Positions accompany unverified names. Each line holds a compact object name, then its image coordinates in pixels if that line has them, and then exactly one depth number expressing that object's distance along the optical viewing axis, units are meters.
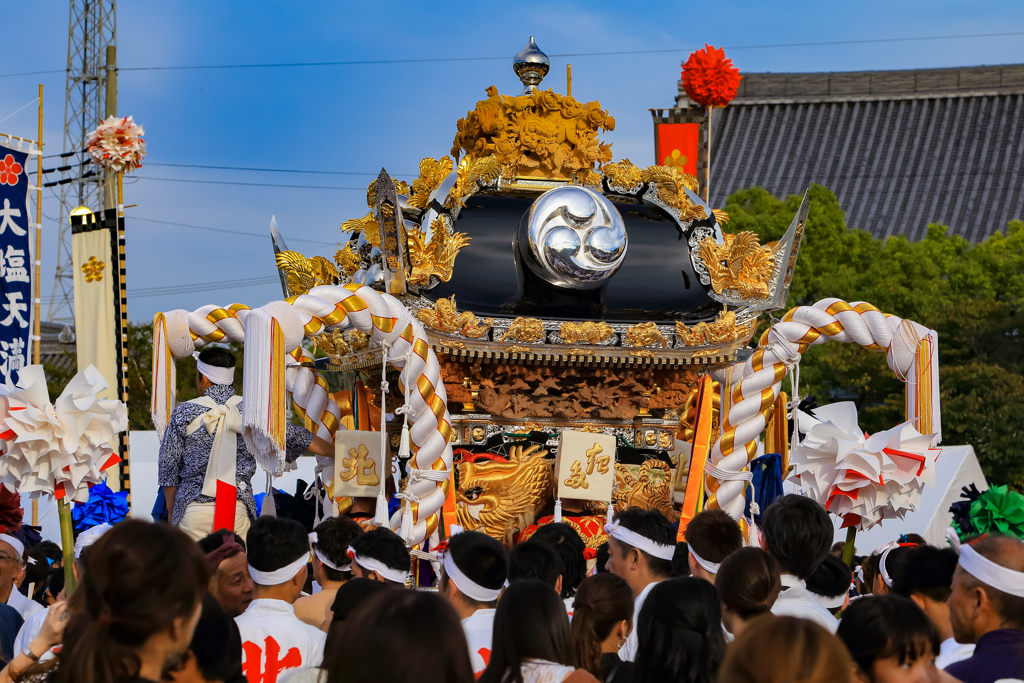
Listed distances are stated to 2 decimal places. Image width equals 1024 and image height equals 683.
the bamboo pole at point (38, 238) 16.70
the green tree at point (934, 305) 27.83
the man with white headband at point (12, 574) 8.84
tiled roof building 43.37
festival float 14.08
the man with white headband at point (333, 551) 8.31
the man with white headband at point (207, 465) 11.21
